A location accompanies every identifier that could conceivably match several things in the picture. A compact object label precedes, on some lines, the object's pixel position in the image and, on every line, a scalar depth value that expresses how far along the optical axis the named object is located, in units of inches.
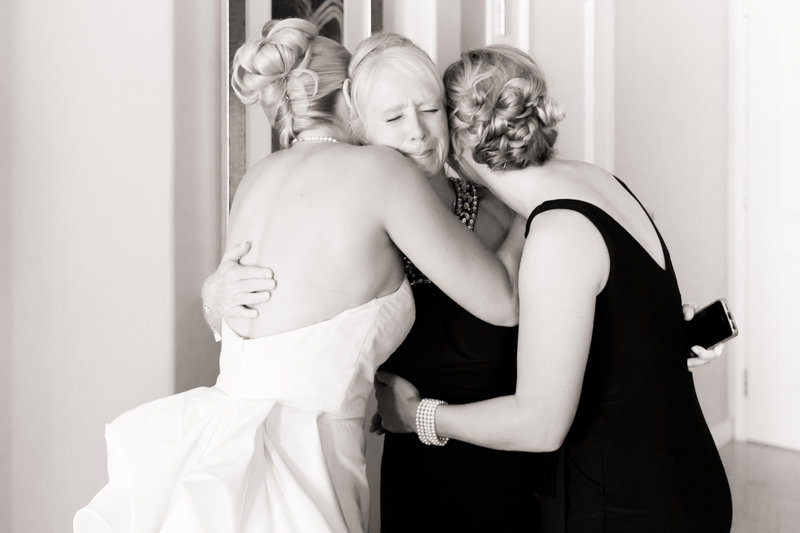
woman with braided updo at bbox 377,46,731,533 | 57.6
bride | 58.1
